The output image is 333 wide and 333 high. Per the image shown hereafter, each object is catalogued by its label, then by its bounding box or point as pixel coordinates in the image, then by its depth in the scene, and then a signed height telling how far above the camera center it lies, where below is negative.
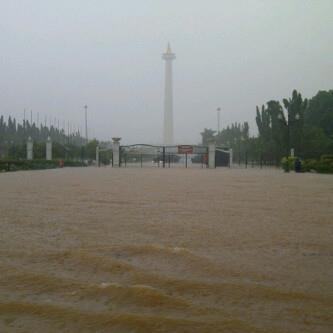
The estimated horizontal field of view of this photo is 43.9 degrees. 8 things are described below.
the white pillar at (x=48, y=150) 36.74 +0.92
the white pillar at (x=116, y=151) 35.30 +0.86
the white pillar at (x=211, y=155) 35.28 +0.59
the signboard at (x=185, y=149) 37.06 +1.14
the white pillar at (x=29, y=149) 34.62 +0.93
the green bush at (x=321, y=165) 23.75 -0.12
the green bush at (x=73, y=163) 38.24 -0.26
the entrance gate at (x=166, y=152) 37.25 +0.93
